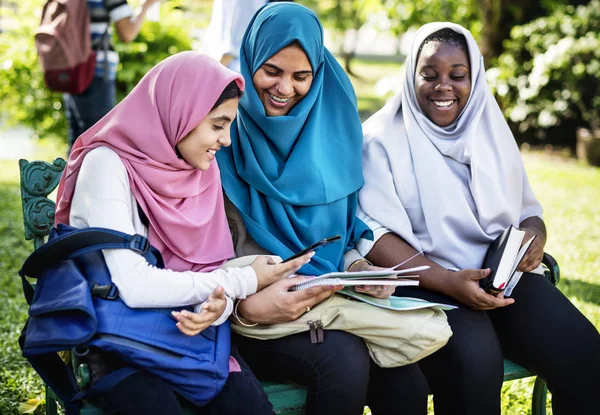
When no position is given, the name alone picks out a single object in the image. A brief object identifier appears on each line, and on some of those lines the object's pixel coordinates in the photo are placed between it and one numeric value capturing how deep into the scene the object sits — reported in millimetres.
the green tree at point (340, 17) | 20406
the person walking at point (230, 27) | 4260
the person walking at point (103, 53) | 4887
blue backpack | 1995
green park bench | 2412
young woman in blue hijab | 2604
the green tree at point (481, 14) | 9797
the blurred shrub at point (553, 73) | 8961
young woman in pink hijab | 2127
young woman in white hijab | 2594
